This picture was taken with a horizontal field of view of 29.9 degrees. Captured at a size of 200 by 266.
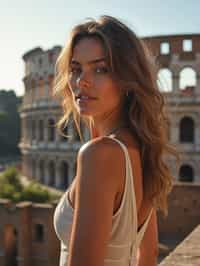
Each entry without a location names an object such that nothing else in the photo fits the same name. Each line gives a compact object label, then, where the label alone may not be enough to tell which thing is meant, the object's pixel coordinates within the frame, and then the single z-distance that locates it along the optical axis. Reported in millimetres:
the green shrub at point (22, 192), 16109
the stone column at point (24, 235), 12867
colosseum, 20891
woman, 1129
